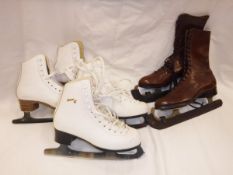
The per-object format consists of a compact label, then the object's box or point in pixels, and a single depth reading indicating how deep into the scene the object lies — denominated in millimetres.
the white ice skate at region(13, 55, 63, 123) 1007
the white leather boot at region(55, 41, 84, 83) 1012
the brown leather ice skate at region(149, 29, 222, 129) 1067
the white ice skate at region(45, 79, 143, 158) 888
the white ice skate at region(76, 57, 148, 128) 960
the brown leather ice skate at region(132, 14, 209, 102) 1147
